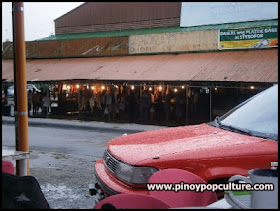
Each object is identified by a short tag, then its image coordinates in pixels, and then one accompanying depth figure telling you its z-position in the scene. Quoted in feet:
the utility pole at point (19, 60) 16.01
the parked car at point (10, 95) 103.37
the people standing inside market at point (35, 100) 75.82
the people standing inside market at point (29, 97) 76.16
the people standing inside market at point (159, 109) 67.00
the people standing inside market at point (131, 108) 65.77
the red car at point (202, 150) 11.96
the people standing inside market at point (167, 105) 63.05
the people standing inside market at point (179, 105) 61.21
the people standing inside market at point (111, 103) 67.15
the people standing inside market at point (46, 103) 72.63
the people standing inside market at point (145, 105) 63.21
